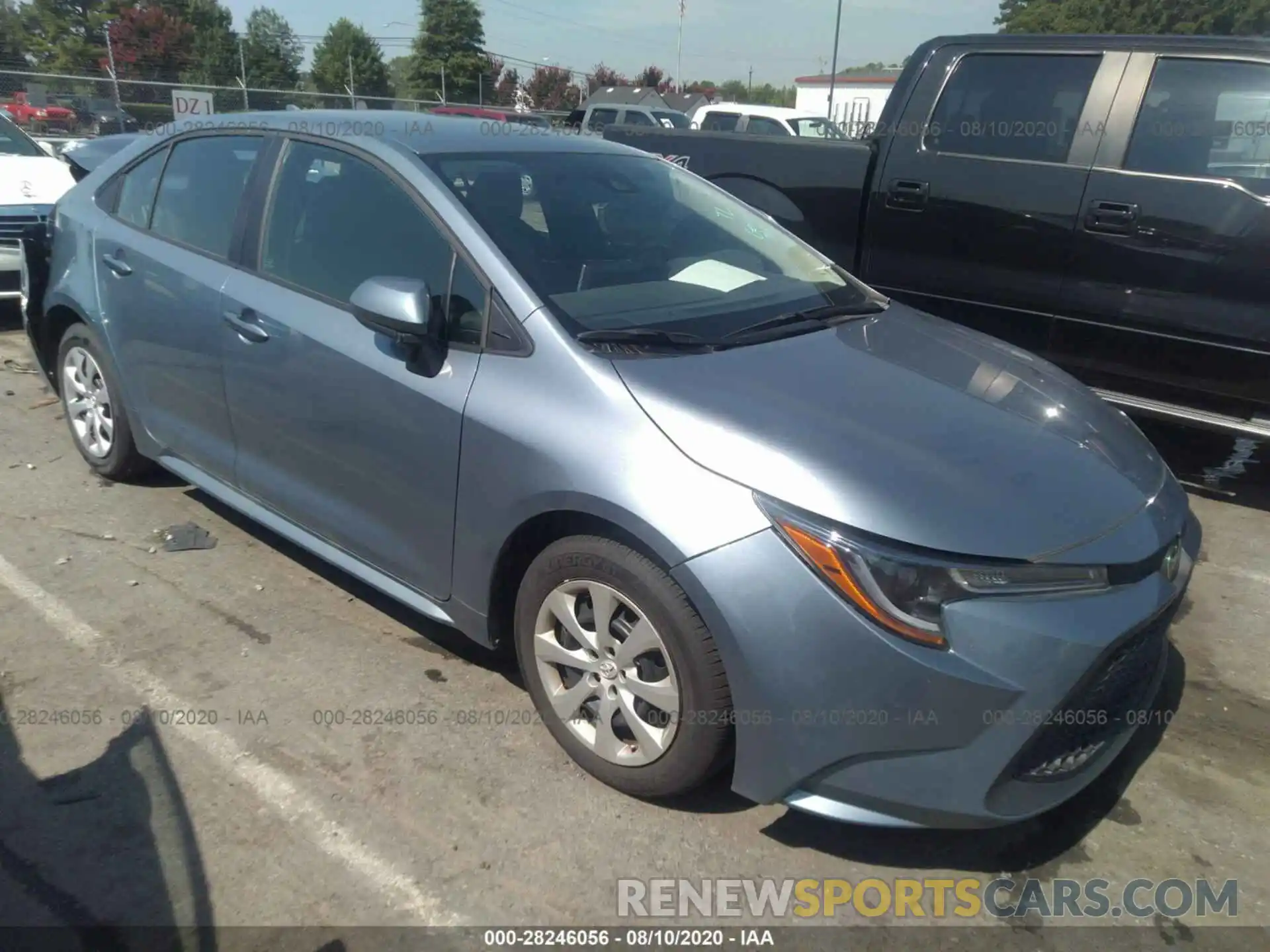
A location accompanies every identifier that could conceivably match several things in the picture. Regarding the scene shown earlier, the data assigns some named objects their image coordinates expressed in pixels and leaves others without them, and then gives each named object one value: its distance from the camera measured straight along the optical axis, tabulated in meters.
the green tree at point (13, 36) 55.06
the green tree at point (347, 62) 56.81
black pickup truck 4.53
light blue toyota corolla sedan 2.25
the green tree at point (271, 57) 49.50
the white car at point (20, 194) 7.42
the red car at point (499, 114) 23.15
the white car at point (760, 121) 17.05
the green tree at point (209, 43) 45.25
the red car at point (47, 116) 22.92
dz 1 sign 18.69
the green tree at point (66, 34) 57.72
